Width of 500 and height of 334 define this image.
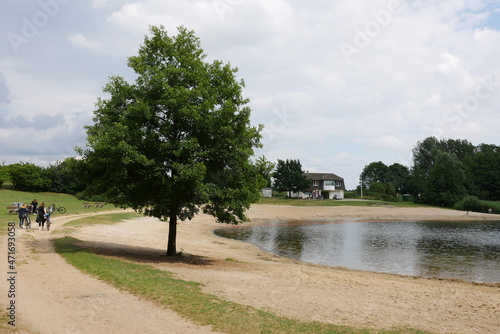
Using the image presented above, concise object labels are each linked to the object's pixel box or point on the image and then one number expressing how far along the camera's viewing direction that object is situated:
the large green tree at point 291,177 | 110.38
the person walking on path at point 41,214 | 28.55
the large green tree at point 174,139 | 19.06
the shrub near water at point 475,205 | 95.78
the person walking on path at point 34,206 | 35.67
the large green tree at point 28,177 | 86.06
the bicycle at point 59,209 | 47.05
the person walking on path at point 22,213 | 29.00
